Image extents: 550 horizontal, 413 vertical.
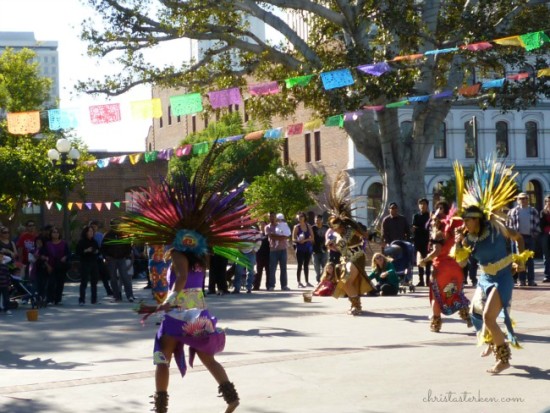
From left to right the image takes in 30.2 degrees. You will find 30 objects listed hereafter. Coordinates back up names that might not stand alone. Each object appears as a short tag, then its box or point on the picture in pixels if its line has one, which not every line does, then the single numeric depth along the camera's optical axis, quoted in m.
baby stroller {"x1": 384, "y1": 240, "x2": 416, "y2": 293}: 19.09
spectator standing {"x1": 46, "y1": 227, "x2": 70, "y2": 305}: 18.52
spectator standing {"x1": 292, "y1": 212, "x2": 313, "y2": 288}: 21.84
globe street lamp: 25.75
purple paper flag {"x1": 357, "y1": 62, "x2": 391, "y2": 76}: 22.48
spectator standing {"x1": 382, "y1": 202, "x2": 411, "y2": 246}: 19.94
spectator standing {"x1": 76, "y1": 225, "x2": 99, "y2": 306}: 18.95
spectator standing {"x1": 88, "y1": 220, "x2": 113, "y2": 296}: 19.78
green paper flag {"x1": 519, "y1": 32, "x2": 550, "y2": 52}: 18.69
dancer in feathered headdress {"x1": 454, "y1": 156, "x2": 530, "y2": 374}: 9.03
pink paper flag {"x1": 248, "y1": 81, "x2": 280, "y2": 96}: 23.98
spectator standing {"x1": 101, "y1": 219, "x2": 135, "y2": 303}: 18.53
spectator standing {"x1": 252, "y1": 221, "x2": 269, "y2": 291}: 21.62
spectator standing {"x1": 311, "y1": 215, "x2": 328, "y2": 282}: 22.23
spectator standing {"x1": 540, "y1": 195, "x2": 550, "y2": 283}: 20.27
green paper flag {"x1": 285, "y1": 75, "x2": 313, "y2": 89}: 23.17
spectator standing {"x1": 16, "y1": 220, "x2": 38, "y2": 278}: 19.45
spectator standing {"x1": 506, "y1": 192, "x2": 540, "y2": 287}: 19.52
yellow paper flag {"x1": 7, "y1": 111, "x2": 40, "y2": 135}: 26.11
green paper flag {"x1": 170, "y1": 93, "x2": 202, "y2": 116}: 24.75
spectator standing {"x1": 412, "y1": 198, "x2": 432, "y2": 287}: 19.55
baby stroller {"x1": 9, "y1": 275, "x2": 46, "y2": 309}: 17.81
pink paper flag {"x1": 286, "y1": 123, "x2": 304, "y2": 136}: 26.72
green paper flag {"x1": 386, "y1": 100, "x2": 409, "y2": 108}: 23.04
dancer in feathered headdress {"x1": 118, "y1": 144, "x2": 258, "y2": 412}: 7.27
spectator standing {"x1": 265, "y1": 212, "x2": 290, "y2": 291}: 21.36
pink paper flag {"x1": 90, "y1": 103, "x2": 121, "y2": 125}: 26.02
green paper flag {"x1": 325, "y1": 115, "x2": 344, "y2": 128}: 25.23
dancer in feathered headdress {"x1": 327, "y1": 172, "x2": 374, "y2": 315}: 14.59
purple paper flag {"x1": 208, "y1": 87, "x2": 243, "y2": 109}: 25.34
